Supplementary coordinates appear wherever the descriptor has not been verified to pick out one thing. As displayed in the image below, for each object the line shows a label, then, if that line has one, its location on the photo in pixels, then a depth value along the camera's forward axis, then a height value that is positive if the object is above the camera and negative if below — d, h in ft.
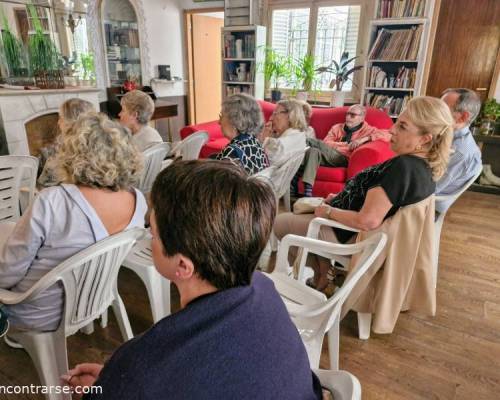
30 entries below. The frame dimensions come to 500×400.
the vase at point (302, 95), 15.51 -0.57
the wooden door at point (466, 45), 13.97 +1.59
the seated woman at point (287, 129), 8.73 -1.28
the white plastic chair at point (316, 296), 4.07 -2.72
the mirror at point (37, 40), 11.34 +1.11
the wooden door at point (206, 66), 20.18 +0.77
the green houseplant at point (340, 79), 14.64 +0.13
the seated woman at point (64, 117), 7.23 -0.81
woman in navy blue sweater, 1.80 -1.24
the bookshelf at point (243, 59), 16.75 +0.97
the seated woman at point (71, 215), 3.83 -1.52
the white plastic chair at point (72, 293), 3.69 -2.36
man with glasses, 10.71 -1.94
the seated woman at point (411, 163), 5.11 -1.10
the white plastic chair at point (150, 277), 5.32 -2.89
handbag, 6.79 -2.29
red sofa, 10.41 -1.98
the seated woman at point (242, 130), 6.79 -0.95
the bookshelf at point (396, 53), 12.69 +1.11
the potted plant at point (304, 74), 15.87 +0.31
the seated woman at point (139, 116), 8.70 -0.94
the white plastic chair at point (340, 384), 2.20 -1.89
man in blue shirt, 7.04 -1.34
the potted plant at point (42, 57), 11.44 +0.58
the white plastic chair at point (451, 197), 6.85 -2.07
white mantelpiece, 10.69 -1.04
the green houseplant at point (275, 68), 16.72 +0.59
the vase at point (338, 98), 14.59 -0.63
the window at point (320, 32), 15.95 +2.28
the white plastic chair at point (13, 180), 6.59 -1.91
